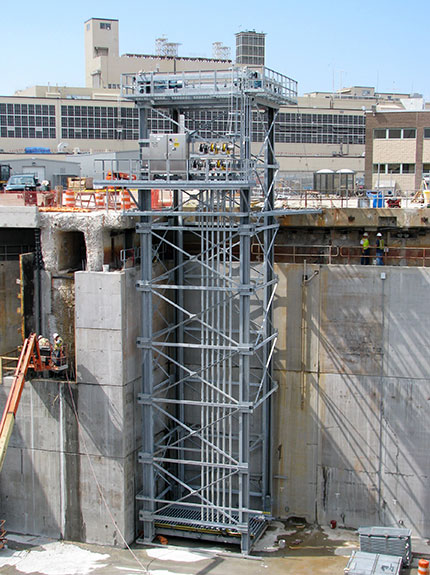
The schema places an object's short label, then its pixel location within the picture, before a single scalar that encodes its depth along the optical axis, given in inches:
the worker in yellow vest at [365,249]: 978.1
